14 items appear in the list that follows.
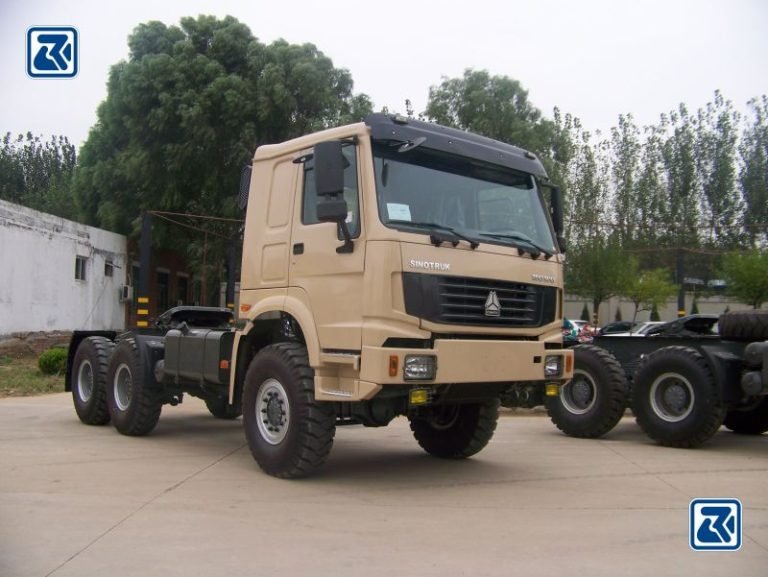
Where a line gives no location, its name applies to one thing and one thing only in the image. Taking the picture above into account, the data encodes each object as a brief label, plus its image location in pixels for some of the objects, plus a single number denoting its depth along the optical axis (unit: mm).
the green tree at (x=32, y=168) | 51812
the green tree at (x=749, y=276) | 29641
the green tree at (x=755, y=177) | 28859
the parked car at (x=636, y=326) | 24550
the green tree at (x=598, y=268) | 34844
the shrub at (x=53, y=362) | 16406
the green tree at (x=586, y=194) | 36500
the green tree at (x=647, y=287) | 35728
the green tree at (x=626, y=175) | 38750
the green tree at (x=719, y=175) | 34219
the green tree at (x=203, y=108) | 27250
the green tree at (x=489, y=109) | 35656
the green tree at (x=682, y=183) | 37062
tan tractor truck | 6293
